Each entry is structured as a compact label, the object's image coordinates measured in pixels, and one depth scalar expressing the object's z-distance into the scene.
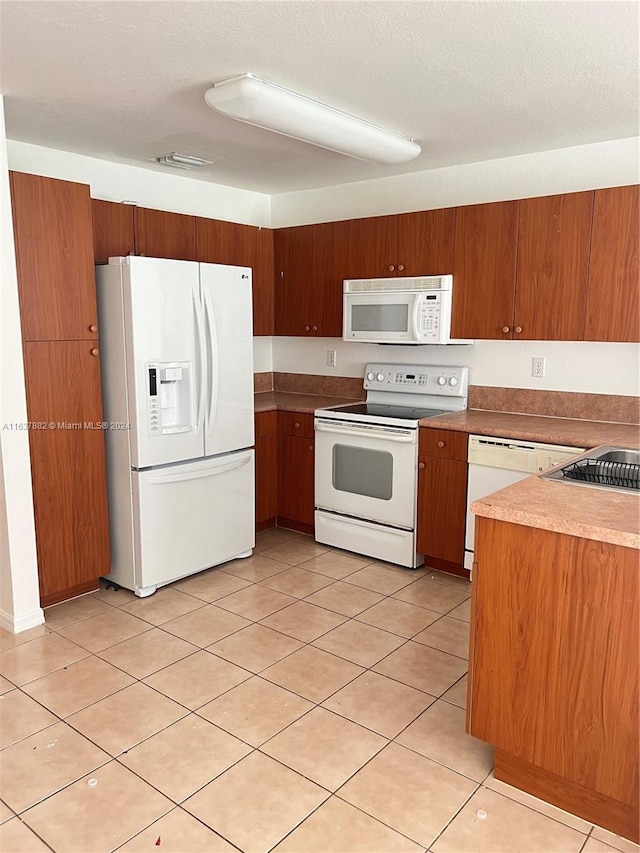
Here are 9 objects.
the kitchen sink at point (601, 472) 2.44
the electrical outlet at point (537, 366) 3.78
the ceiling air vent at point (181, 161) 3.80
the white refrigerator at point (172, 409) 3.30
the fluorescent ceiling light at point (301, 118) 2.54
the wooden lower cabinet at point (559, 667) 1.77
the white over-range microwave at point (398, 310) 3.74
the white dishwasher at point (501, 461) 3.23
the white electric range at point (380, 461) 3.77
